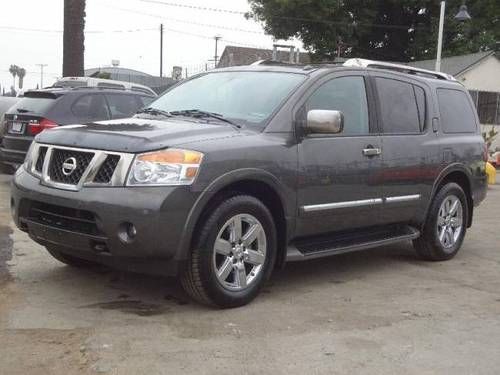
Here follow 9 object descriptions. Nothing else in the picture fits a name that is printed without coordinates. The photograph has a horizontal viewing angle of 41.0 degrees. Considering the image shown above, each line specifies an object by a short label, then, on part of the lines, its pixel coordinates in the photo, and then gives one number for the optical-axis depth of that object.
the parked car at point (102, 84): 11.76
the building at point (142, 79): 40.94
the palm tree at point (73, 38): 15.18
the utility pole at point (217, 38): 68.30
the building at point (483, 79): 25.86
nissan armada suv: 4.45
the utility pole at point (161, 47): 61.16
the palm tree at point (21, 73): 109.79
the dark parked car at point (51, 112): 9.84
